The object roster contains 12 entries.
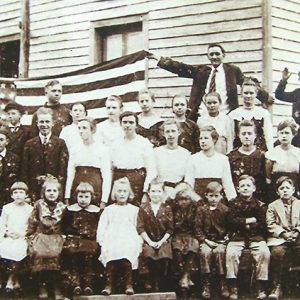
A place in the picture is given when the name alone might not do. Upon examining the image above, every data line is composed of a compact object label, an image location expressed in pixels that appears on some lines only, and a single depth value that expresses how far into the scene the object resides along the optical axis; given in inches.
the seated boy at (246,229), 210.5
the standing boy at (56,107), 265.1
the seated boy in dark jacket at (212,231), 211.8
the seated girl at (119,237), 208.2
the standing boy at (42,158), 239.8
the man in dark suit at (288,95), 264.1
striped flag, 275.7
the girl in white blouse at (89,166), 234.1
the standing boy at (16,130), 252.8
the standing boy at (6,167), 244.1
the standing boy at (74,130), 248.2
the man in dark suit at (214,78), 265.7
